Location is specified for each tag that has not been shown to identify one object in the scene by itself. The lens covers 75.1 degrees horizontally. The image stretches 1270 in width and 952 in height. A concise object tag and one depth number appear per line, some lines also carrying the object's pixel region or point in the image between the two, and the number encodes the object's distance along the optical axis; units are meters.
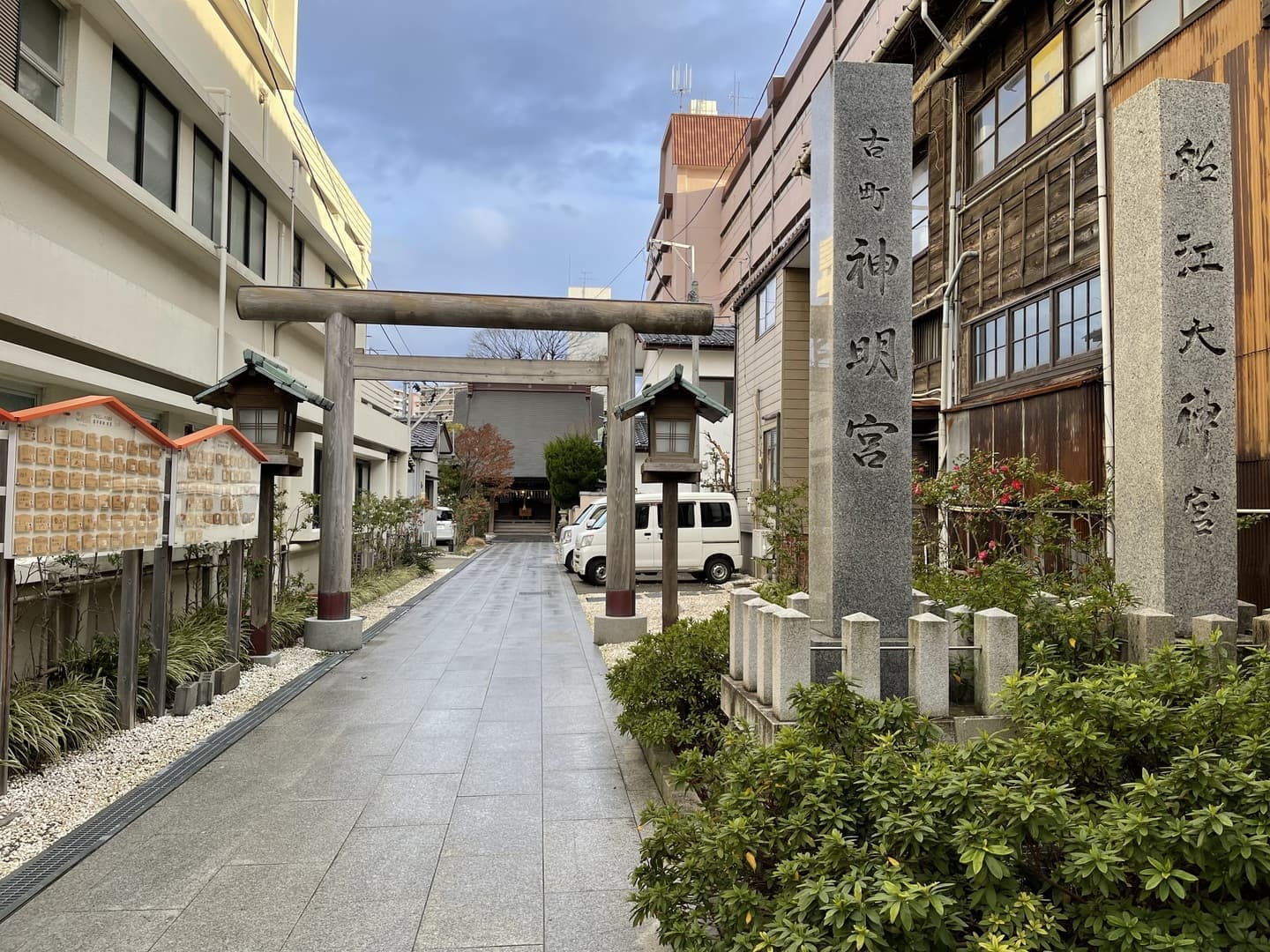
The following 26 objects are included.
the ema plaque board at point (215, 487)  6.74
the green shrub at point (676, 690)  5.04
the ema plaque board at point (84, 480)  4.65
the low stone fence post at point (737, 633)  4.81
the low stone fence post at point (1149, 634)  4.34
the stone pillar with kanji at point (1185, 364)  4.88
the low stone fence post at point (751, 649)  4.46
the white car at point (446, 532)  30.30
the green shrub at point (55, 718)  5.00
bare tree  50.53
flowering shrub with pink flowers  4.41
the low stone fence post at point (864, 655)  3.81
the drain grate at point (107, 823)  3.71
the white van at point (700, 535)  17.31
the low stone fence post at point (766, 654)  4.13
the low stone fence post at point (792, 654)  3.82
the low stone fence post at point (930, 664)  3.90
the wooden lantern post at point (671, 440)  9.35
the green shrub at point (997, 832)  2.17
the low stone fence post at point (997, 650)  3.92
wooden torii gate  10.03
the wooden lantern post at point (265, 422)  8.70
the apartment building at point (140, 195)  6.61
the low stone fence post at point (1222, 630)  4.22
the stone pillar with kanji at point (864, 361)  4.54
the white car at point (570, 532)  20.81
